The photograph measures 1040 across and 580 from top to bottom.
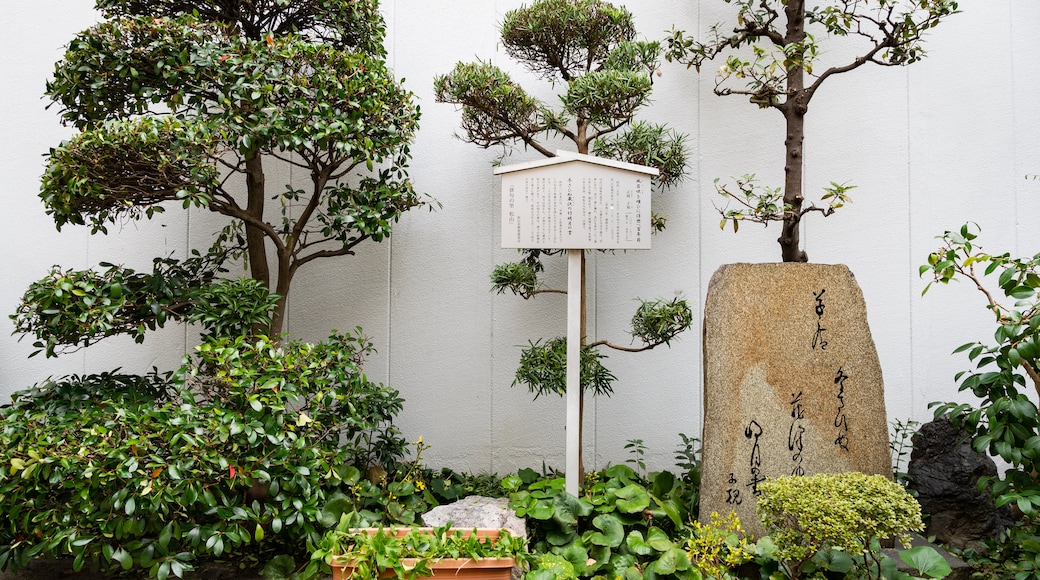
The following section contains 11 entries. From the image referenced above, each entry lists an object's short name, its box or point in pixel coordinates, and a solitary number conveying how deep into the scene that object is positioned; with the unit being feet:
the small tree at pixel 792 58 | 10.67
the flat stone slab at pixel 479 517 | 9.70
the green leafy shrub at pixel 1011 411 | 8.87
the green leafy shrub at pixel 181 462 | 8.21
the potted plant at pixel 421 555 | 8.16
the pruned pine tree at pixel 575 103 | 10.75
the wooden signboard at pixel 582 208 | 9.99
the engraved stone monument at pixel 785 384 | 10.09
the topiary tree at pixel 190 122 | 9.30
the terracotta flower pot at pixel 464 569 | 8.27
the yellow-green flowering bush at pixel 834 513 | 7.99
